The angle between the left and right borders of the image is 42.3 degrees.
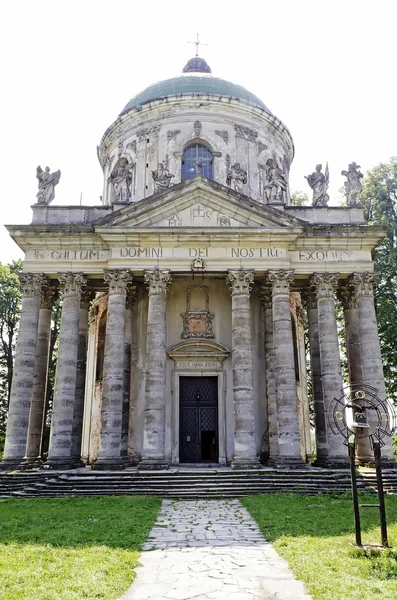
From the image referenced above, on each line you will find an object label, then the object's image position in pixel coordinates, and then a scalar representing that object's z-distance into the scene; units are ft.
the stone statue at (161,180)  68.95
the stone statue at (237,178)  68.47
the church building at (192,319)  60.34
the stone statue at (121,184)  70.33
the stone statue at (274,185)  69.31
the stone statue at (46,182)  71.82
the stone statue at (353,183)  70.90
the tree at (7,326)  107.34
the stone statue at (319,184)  72.18
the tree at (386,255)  85.25
